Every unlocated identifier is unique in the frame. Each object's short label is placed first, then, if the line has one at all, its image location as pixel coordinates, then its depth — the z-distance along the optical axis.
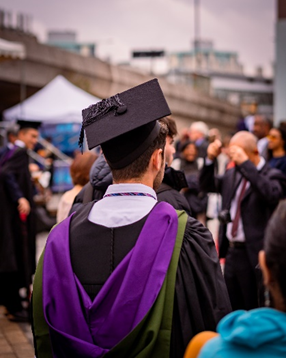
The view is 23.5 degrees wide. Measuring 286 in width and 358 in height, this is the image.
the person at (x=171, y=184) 4.07
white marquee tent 17.97
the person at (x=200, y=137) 11.34
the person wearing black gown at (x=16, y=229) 7.80
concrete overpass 24.09
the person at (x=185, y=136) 12.78
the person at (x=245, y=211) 5.94
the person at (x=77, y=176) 6.07
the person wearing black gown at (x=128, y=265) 2.75
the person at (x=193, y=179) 9.09
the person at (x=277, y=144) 8.64
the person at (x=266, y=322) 2.06
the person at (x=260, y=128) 11.61
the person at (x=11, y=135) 8.46
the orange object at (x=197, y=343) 2.21
